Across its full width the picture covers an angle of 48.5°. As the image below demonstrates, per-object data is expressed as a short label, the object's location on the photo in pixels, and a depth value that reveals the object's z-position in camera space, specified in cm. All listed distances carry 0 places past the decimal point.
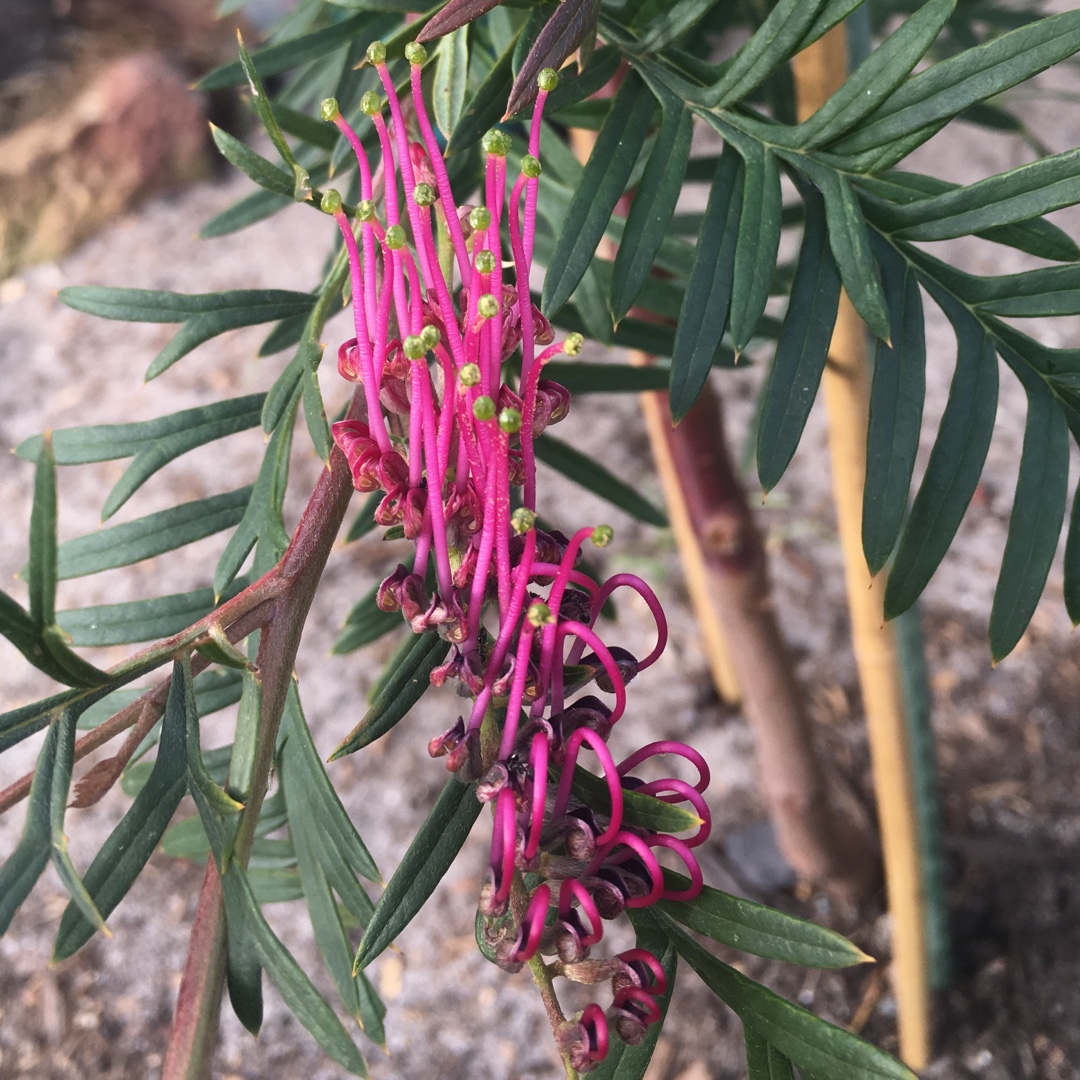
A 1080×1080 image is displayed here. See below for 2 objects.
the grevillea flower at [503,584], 12
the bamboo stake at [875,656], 21
